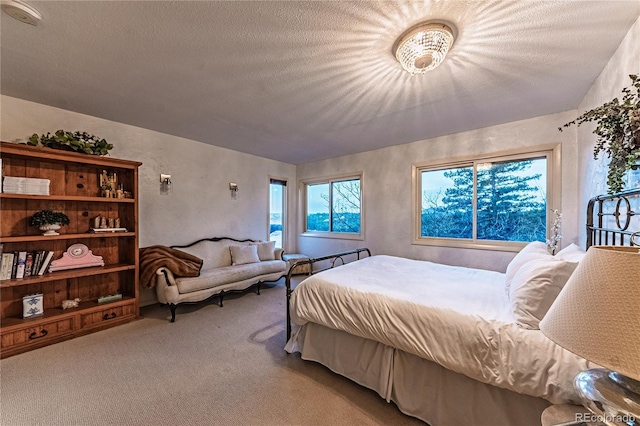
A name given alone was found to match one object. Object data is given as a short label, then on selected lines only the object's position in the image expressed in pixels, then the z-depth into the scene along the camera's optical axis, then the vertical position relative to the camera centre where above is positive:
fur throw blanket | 3.06 -0.66
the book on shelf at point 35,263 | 2.46 -0.52
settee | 3.02 -0.87
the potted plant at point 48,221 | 2.48 -0.09
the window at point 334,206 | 4.83 +0.13
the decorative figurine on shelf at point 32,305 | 2.42 -0.95
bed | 1.27 -0.77
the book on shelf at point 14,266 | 2.35 -0.53
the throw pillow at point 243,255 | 4.05 -0.73
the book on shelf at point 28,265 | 2.41 -0.53
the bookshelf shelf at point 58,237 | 2.30 -0.26
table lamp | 0.60 -0.31
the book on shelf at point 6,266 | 2.30 -0.52
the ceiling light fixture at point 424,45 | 1.54 +1.13
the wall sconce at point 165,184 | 3.60 +0.43
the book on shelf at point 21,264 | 2.37 -0.52
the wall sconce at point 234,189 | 4.48 +0.44
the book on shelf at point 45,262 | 2.49 -0.53
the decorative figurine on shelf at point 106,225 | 2.90 -0.15
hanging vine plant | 1.15 +0.42
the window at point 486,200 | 3.07 +0.18
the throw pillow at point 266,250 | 4.41 -0.70
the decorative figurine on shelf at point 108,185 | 2.96 +0.35
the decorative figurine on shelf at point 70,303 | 2.66 -1.02
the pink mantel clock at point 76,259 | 2.63 -0.54
